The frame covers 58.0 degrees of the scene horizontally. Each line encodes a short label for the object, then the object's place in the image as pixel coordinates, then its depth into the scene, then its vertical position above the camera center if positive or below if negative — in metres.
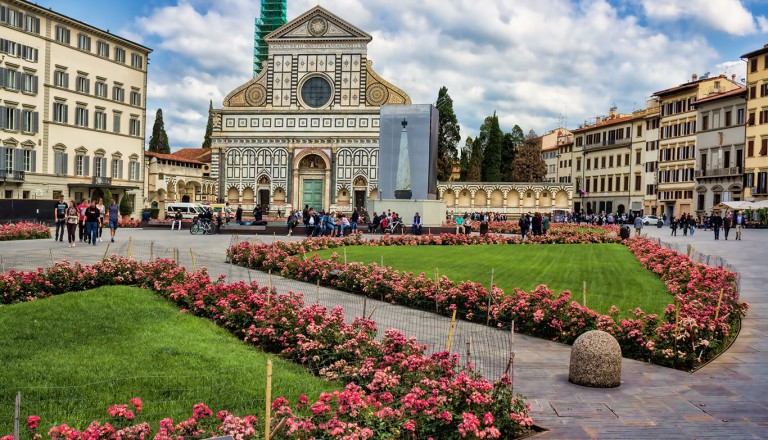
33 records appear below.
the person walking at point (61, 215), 26.52 -0.49
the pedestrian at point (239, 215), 43.81 -0.47
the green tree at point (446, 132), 79.25 +9.64
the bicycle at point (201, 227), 36.59 -1.06
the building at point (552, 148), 104.06 +10.94
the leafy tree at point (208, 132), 111.19 +12.12
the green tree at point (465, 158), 95.72 +8.56
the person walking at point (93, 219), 24.47 -0.56
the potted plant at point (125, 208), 57.50 -0.29
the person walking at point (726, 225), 39.84 +0.01
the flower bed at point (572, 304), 10.11 -1.53
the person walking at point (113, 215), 27.42 -0.44
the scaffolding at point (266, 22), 107.69 +29.26
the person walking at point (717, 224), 39.59 +0.04
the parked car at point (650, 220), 66.94 +0.23
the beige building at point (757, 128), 58.50 +8.44
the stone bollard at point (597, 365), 8.60 -1.80
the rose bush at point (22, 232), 28.11 -1.29
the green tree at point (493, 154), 86.38 +7.90
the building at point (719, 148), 62.25 +7.21
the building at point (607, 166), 82.50 +6.97
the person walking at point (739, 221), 39.28 +0.27
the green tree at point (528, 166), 92.25 +7.01
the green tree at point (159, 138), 98.44 +9.66
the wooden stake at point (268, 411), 5.38 -1.57
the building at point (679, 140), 70.19 +8.78
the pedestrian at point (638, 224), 40.21 -0.11
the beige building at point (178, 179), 77.31 +3.27
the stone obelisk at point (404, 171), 43.06 +2.69
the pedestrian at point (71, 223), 24.12 -0.73
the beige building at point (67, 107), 51.34 +7.79
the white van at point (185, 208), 56.97 -0.17
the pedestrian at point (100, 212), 26.02 -0.32
